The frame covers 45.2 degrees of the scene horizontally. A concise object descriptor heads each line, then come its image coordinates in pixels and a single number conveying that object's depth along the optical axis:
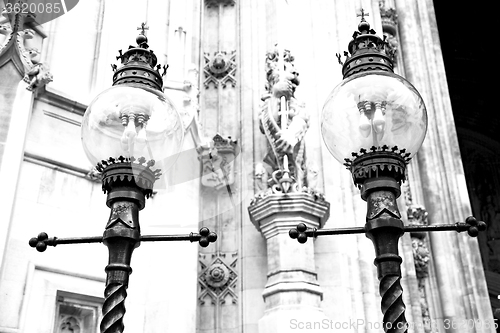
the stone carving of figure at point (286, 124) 6.46
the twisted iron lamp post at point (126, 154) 3.03
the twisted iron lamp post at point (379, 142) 3.04
